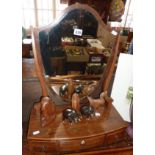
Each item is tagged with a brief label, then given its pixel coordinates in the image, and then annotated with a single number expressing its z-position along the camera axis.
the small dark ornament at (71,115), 0.99
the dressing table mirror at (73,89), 0.89
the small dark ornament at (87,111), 1.04
